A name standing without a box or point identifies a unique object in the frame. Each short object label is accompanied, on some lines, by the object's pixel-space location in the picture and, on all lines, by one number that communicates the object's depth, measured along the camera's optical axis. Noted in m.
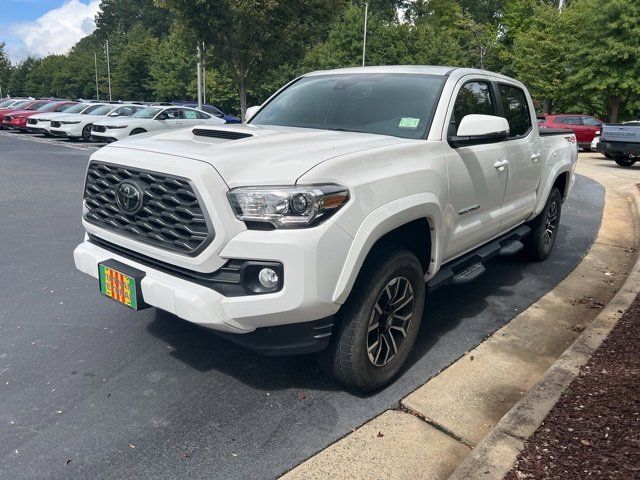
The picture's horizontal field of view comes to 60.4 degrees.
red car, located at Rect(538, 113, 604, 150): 21.09
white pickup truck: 2.59
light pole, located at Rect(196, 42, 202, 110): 27.98
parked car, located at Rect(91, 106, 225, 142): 17.67
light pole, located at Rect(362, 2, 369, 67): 38.75
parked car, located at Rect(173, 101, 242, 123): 27.88
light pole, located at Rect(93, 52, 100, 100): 62.93
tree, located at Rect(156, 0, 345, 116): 19.08
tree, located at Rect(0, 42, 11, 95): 71.75
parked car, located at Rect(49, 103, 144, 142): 19.73
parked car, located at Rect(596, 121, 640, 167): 15.38
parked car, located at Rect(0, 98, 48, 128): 25.59
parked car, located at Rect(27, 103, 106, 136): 21.03
